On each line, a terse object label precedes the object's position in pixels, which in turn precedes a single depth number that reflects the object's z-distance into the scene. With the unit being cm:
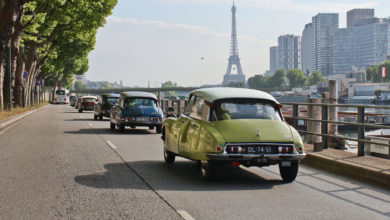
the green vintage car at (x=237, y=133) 796
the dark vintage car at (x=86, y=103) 4200
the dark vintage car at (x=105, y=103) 2830
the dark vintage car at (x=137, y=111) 1898
